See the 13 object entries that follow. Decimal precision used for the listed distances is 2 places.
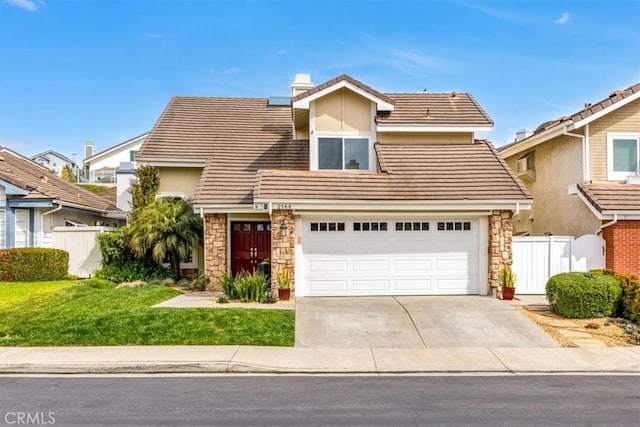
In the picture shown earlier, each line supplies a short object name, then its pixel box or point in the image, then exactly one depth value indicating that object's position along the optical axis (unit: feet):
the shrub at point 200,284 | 51.11
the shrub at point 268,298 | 42.29
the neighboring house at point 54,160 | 177.36
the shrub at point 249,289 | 42.52
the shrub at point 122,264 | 55.31
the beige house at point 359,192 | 45.34
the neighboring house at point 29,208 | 55.47
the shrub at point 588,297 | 37.99
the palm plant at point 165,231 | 52.90
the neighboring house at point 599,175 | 47.39
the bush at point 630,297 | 36.68
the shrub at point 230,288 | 43.04
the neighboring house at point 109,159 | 152.35
